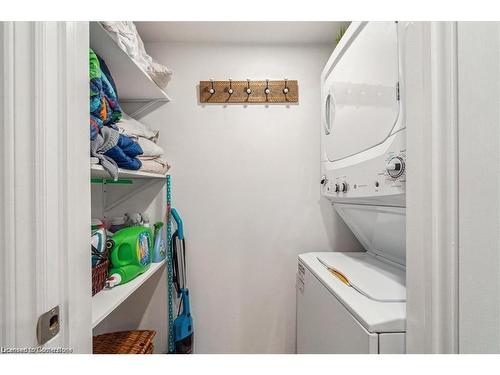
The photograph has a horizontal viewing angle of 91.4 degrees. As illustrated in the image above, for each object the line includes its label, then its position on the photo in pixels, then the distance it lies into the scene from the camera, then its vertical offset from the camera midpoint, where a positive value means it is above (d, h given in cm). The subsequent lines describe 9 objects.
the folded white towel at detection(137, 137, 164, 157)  144 +24
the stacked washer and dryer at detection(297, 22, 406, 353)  82 -6
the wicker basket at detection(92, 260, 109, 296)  108 -41
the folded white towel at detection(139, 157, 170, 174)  143 +14
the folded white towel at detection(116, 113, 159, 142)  134 +34
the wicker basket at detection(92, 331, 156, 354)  134 -91
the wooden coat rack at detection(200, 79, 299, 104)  176 +69
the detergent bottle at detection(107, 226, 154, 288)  123 -37
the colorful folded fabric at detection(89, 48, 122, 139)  90 +35
